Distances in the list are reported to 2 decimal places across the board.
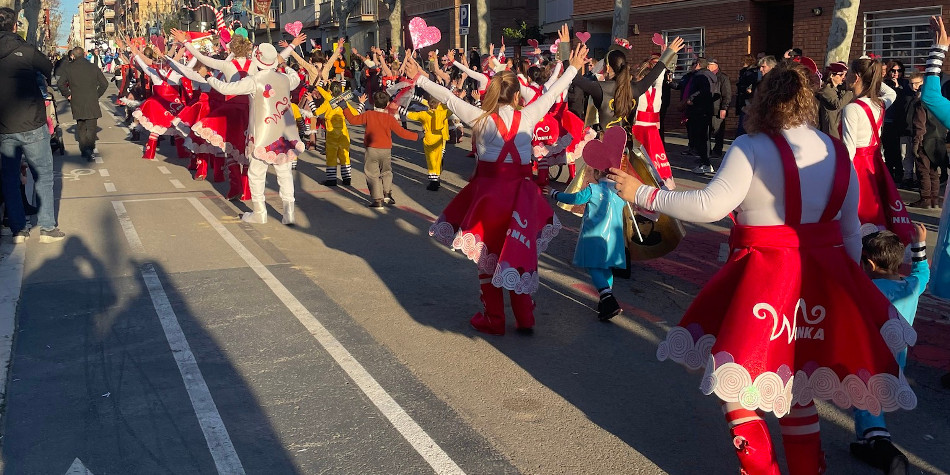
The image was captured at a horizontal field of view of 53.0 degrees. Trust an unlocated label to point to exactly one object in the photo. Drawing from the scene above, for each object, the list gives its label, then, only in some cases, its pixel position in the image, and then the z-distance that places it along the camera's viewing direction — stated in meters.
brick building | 18.53
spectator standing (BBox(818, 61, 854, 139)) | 11.13
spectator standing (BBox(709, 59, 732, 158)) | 16.73
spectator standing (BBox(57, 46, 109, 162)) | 17.02
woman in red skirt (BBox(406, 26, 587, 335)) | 6.15
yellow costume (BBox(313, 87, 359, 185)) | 13.70
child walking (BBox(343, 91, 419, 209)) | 11.88
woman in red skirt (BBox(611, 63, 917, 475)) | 3.67
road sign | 26.53
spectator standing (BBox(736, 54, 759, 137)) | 16.28
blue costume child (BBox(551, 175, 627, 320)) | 6.70
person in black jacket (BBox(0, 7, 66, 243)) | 8.89
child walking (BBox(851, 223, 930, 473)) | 4.36
